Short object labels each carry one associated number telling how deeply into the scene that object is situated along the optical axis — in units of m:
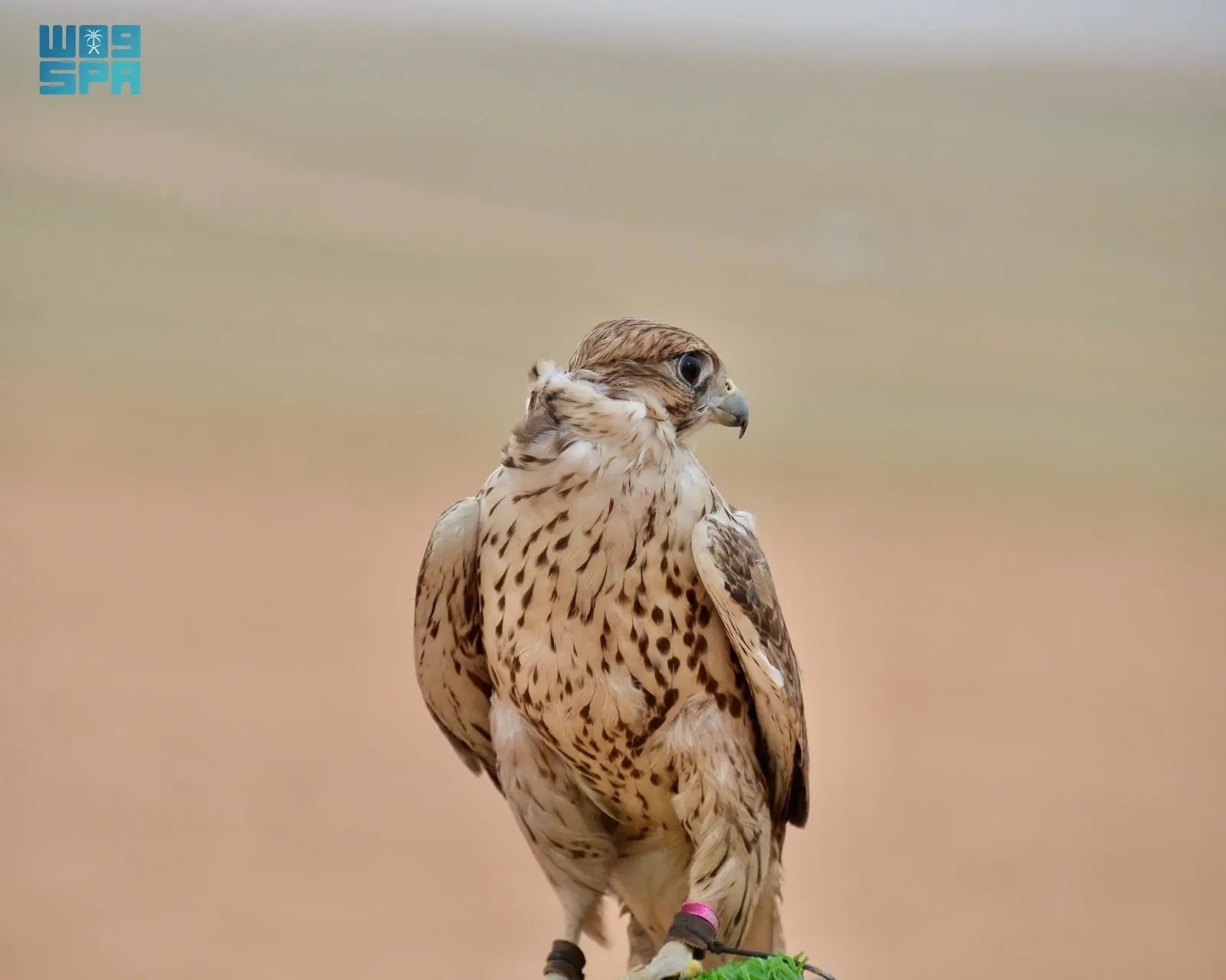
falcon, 10.54
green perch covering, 10.54
